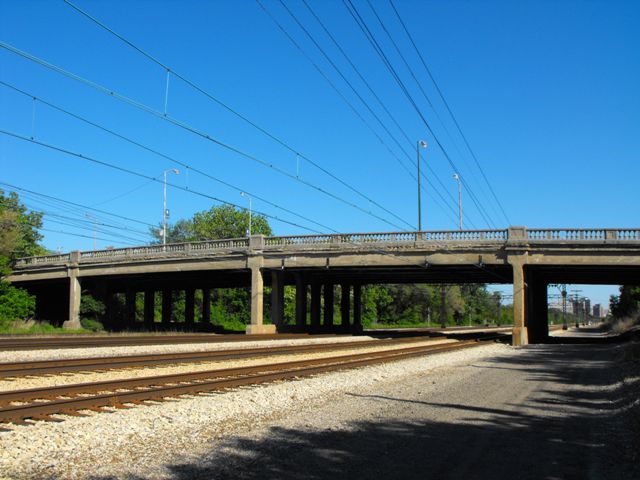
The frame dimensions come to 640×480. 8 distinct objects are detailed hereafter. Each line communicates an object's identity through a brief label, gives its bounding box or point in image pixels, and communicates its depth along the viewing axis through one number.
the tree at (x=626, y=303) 67.19
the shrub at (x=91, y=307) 55.34
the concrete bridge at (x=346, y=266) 36.28
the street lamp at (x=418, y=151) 47.19
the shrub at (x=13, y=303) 45.75
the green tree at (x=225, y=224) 90.44
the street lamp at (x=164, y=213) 64.06
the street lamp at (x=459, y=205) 52.50
